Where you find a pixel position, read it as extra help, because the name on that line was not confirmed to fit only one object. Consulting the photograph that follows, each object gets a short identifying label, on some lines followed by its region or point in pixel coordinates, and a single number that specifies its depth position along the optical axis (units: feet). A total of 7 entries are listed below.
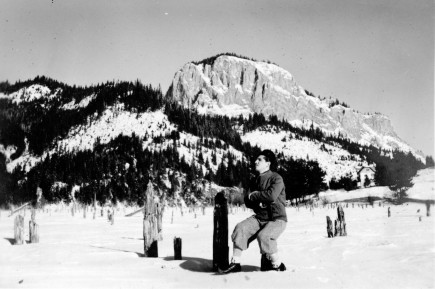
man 20.31
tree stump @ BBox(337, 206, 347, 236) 43.06
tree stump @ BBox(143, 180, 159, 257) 29.86
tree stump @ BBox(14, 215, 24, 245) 43.86
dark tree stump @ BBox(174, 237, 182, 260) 26.99
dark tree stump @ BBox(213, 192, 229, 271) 21.85
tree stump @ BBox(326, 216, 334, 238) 42.63
